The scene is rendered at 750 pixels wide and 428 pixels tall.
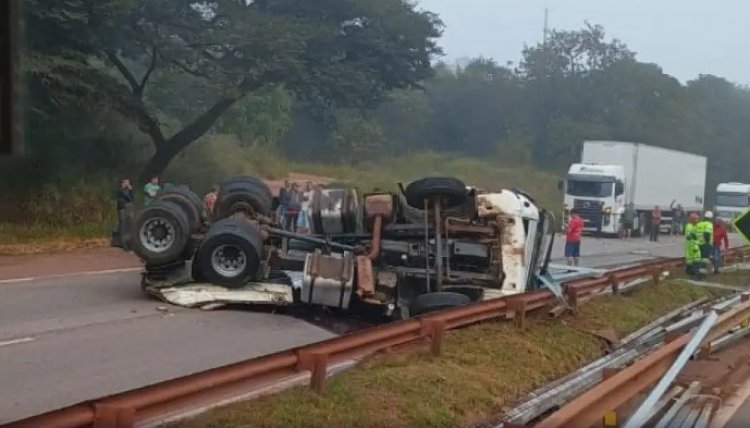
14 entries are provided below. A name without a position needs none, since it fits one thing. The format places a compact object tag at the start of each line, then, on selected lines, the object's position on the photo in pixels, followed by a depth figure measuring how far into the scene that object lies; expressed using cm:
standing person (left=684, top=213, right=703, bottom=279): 2117
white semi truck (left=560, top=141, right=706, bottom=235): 4534
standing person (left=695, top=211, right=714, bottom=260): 2116
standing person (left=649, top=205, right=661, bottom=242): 4608
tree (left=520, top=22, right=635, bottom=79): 6988
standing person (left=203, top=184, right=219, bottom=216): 1913
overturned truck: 1313
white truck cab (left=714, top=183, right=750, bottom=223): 5616
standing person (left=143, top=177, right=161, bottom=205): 2388
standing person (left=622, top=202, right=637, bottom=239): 4656
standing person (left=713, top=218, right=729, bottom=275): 2286
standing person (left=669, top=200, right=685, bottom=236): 5266
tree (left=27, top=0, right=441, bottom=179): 2606
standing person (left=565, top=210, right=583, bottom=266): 2503
